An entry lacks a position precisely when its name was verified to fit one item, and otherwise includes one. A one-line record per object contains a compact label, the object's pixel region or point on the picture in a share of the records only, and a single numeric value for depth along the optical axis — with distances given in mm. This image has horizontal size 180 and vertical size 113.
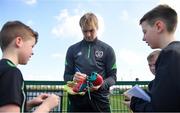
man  1672
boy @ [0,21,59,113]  994
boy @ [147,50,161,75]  1675
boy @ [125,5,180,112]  1054
